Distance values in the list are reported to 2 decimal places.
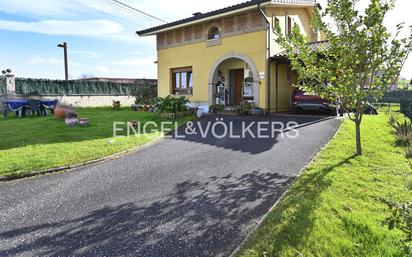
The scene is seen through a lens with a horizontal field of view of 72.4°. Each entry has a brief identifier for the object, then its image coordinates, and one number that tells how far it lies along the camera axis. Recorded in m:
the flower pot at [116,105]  19.98
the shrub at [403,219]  2.31
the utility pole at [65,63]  28.12
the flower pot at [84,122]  10.98
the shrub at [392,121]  10.14
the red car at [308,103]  12.58
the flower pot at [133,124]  11.16
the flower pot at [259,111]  13.81
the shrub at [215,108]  15.62
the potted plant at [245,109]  14.12
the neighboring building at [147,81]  24.55
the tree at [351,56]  5.62
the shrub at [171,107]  13.55
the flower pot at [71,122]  10.82
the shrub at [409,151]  6.09
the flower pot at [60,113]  12.95
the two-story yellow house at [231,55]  13.87
